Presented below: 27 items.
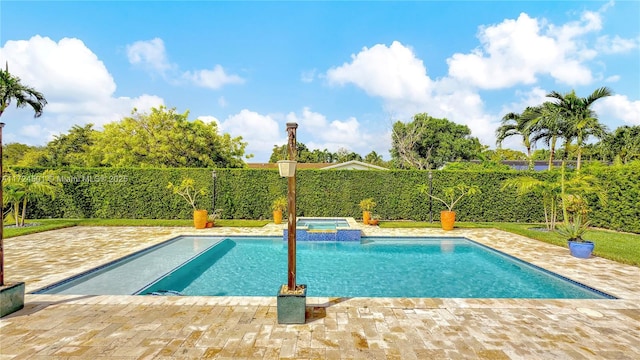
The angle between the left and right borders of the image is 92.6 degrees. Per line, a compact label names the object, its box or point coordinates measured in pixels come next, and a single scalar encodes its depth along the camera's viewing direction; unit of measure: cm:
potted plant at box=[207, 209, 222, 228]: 1422
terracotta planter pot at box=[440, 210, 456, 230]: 1369
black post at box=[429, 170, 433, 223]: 1629
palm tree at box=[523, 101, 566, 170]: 1834
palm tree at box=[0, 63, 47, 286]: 1625
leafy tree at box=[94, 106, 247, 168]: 2264
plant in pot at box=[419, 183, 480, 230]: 1372
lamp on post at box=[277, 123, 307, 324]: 430
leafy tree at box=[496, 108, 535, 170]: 2070
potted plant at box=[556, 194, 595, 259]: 836
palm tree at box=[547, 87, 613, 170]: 1667
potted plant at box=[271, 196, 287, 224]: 1545
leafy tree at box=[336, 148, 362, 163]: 5683
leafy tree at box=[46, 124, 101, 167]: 3316
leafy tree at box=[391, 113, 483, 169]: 3934
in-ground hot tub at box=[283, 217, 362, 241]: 1196
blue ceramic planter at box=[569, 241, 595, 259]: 833
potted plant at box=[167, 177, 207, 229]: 1378
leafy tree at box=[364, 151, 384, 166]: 5632
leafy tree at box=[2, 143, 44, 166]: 3553
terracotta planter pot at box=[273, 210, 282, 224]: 1544
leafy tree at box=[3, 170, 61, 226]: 1303
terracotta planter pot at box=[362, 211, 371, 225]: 1556
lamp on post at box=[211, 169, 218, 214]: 1658
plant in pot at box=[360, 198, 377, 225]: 1583
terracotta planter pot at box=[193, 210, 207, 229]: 1376
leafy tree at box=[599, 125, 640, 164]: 3107
